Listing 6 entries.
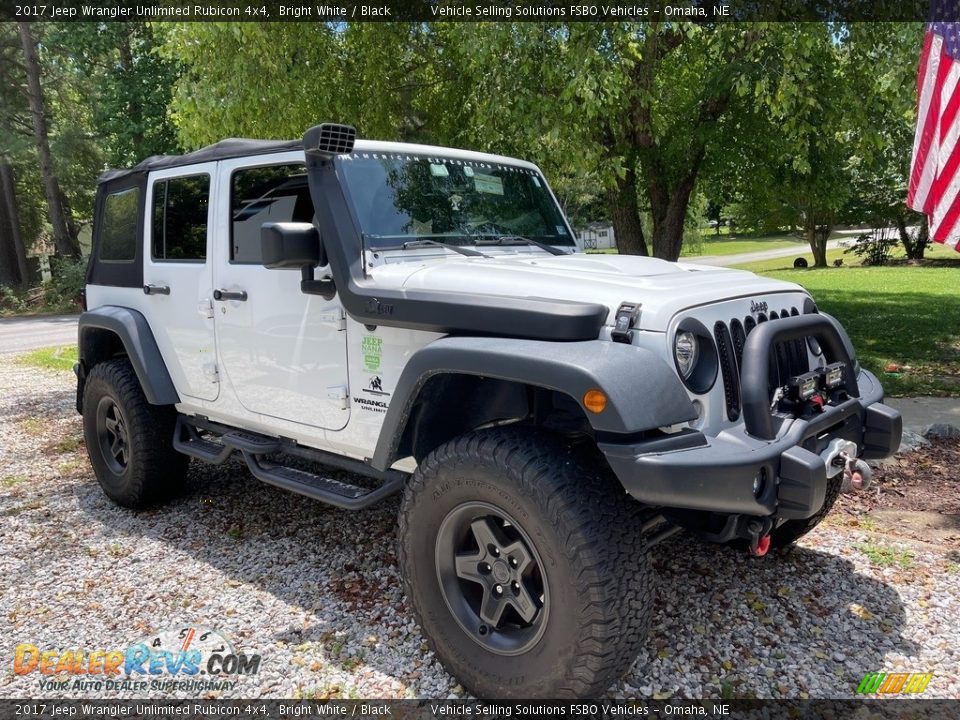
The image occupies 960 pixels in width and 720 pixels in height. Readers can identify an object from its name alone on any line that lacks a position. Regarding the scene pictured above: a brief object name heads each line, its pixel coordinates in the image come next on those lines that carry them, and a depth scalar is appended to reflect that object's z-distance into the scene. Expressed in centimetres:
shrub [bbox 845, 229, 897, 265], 2964
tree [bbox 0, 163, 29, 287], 2389
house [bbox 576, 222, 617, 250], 4397
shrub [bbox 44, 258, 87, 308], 2236
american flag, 479
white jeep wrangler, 254
